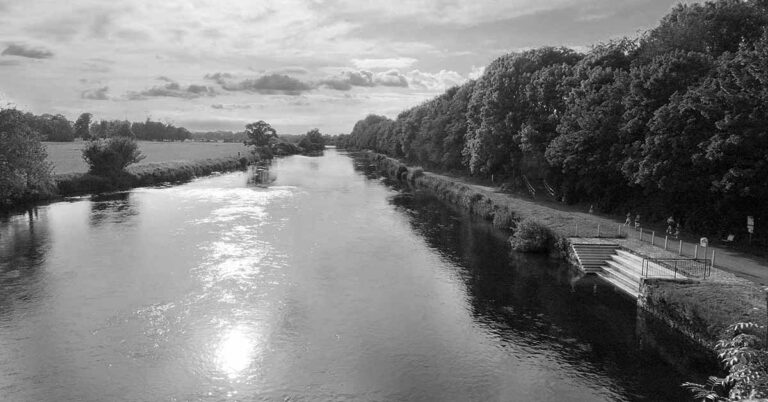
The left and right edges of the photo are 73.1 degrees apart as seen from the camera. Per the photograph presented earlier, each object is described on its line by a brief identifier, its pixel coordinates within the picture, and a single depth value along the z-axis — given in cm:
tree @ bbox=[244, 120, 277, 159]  15135
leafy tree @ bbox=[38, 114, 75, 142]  16750
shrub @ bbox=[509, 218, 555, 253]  3869
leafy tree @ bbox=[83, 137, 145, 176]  7362
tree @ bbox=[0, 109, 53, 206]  5016
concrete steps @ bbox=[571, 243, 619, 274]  3359
